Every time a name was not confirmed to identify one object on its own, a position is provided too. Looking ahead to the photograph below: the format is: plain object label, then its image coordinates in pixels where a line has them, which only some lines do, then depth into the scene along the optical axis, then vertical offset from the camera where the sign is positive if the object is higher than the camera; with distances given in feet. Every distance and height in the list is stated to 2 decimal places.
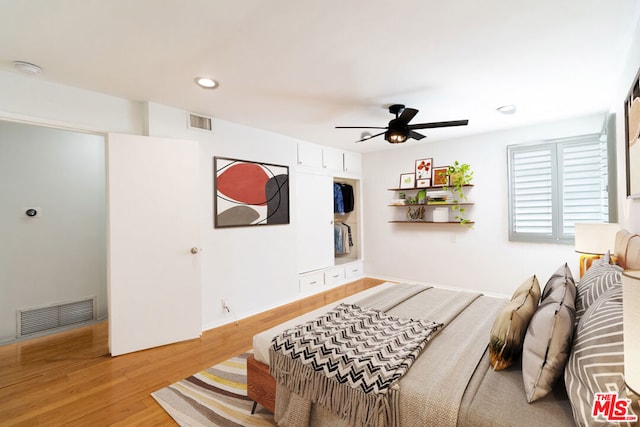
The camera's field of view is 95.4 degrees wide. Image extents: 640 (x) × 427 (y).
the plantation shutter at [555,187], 11.57 +1.00
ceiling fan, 9.12 +2.82
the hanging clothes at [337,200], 17.46 +0.81
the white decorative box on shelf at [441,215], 15.11 -0.14
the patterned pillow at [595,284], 4.55 -1.24
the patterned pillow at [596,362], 2.98 -1.66
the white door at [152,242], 8.84 -0.84
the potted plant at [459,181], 14.51 +1.54
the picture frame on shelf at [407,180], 16.29 +1.83
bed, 3.41 -2.42
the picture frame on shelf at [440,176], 15.06 +1.91
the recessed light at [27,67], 7.06 +3.70
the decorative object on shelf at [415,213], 16.05 -0.03
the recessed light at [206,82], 8.09 +3.77
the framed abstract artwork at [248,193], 11.35 +0.90
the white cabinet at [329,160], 14.85 +2.99
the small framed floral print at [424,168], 15.71 +2.42
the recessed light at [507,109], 10.50 +3.77
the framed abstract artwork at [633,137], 5.24 +1.44
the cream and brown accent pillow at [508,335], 4.38 -1.88
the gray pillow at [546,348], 3.68 -1.80
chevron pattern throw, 4.33 -2.47
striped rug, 6.14 -4.30
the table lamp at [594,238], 8.07 -0.80
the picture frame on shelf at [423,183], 15.65 +1.62
